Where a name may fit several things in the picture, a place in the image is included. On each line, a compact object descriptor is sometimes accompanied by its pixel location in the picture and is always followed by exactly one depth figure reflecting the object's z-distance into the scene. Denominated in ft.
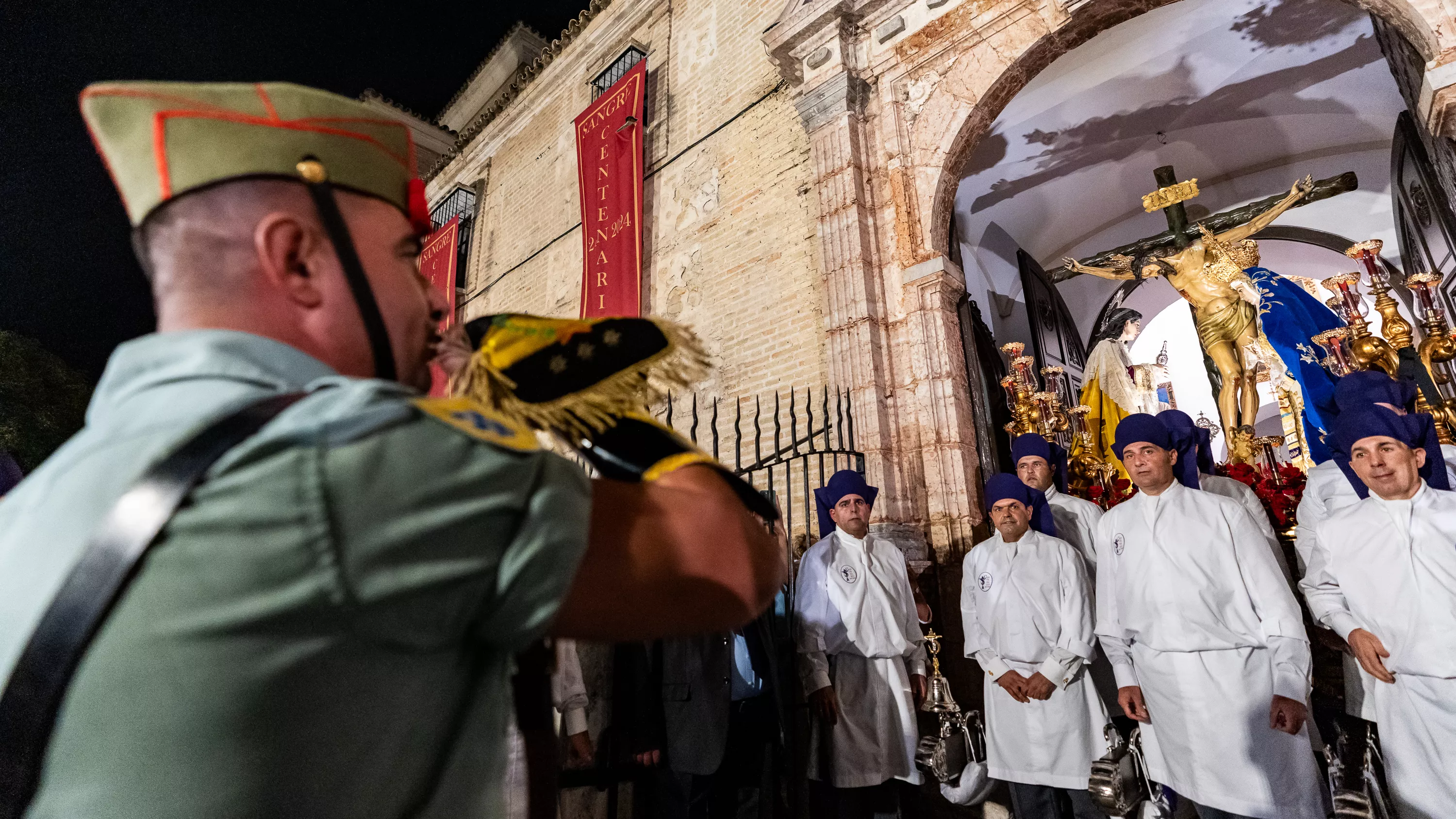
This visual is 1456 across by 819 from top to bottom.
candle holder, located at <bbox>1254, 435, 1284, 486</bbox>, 15.70
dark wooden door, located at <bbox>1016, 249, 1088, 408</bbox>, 30.30
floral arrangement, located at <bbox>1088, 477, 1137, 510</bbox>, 15.07
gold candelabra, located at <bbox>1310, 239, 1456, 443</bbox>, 12.98
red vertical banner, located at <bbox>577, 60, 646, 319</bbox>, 26.71
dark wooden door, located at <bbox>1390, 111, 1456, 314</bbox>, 19.75
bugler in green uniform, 1.67
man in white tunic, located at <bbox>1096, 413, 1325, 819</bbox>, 9.01
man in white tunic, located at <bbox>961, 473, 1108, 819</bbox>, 10.88
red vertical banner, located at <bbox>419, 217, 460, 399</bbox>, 39.93
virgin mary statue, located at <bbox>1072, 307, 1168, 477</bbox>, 23.03
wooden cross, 21.79
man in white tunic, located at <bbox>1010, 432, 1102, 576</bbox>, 13.82
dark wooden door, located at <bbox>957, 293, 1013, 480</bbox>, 17.58
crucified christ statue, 19.62
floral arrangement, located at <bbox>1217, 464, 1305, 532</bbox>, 13.23
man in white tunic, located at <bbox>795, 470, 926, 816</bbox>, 12.30
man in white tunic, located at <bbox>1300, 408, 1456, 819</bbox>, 8.36
